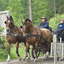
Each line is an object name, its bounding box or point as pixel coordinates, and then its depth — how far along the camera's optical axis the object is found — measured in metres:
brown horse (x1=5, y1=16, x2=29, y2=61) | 17.01
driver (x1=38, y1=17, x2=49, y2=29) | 20.06
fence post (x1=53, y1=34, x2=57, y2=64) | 10.95
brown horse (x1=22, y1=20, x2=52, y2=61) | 16.37
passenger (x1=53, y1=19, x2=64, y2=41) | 17.58
